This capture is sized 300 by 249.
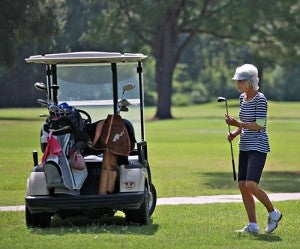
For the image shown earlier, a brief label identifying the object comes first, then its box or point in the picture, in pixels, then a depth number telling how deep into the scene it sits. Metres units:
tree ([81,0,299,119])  58.53
